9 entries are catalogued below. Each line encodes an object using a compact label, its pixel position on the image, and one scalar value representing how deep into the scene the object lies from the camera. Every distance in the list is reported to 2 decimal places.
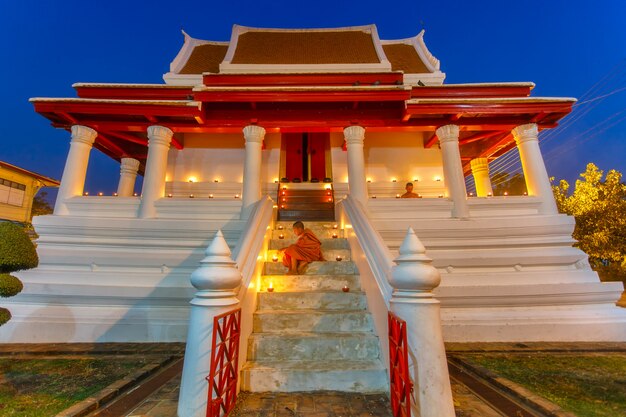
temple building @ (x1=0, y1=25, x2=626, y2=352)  4.32
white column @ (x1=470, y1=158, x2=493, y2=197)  8.55
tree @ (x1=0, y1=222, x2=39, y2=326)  2.91
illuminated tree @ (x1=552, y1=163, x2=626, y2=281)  10.66
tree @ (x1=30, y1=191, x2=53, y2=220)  22.42
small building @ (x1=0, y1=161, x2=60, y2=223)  16.36
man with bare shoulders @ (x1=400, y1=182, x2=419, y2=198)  7.04
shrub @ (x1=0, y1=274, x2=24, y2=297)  2.94
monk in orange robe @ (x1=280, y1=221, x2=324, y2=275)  4.07
